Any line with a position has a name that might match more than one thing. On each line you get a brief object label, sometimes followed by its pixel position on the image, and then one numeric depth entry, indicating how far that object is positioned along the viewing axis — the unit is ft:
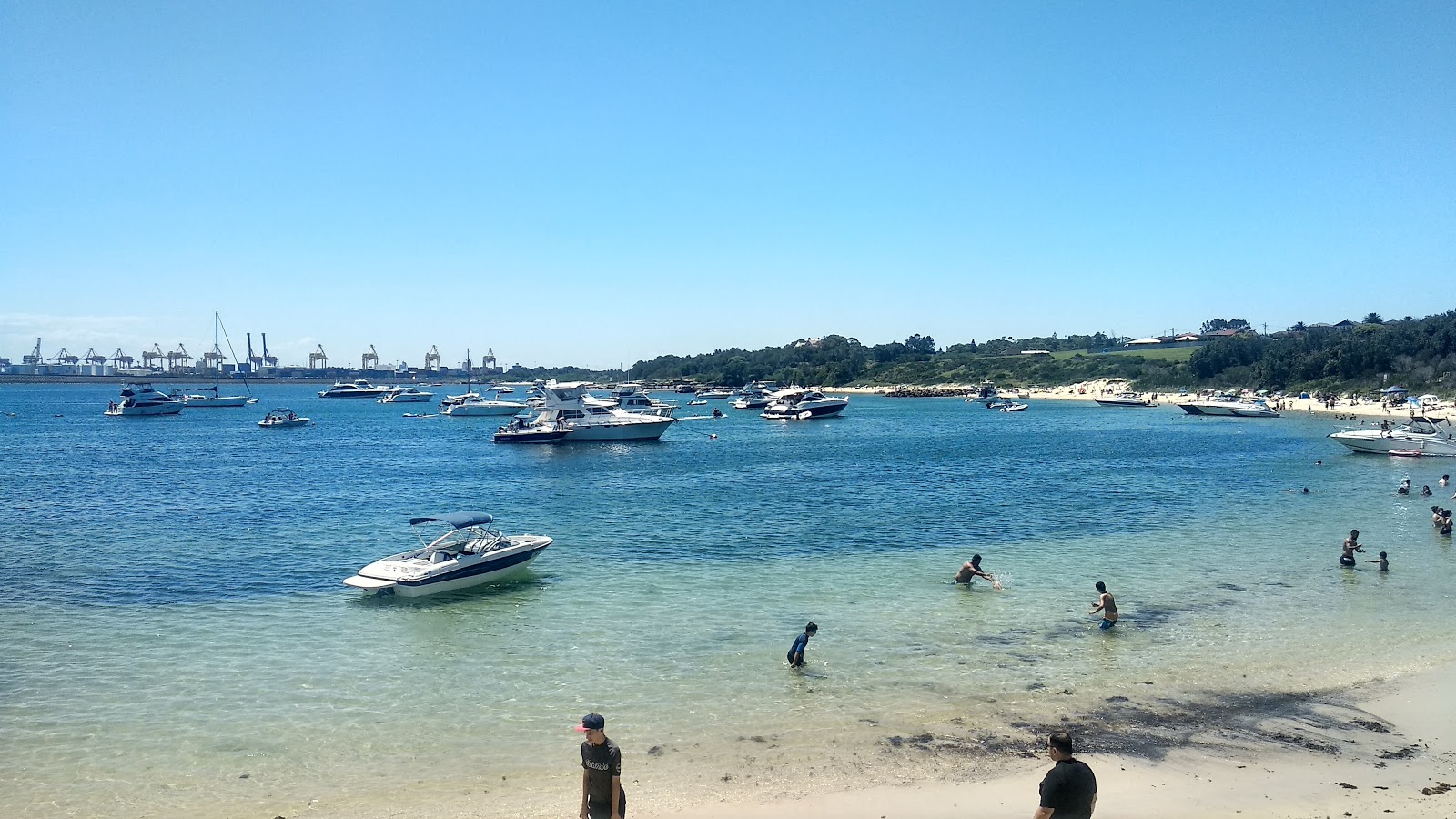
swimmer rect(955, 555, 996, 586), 80.48
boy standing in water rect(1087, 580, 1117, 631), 67.26
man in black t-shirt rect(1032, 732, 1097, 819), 27.48
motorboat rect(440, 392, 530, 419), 407.85
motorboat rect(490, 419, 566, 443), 249.55
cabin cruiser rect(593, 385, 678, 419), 333.76
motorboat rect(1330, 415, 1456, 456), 193.47
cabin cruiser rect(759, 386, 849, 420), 384.06
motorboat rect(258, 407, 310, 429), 346.74
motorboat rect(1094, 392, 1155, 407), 452.76
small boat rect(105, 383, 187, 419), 405.18
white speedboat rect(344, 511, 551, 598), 76.95
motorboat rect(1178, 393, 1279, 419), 343.87
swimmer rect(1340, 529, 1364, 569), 86.84
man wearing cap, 28.81
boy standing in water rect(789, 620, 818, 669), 58.59
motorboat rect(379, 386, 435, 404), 587.76
